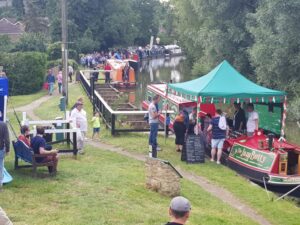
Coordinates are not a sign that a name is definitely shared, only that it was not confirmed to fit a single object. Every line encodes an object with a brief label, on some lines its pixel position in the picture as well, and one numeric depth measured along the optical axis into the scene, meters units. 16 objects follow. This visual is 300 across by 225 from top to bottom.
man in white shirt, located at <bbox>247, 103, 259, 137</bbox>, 16.56
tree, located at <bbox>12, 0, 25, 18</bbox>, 95.61
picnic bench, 11.34
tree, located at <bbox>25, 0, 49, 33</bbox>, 72.88
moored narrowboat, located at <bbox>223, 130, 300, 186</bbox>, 13.87
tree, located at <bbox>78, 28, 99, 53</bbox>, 66.74
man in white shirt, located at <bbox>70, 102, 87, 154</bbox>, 15.41
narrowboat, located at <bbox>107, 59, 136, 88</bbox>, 36.09
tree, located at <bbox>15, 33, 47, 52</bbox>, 46.72
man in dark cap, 5.12
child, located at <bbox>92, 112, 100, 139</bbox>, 18.62
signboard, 15.66
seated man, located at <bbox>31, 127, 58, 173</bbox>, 11.43
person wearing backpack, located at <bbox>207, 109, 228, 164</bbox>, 15.70
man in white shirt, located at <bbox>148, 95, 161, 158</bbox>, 15.73
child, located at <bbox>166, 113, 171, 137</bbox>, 19.62
